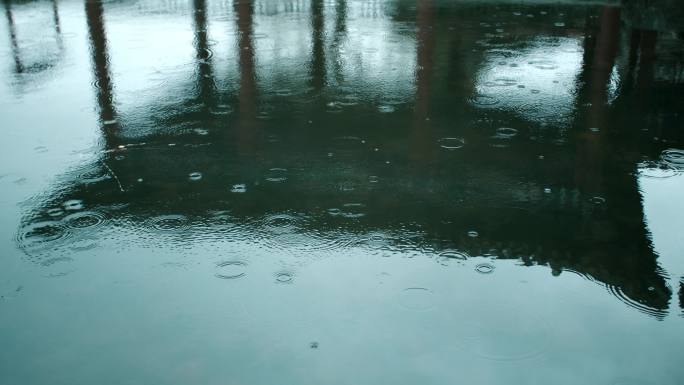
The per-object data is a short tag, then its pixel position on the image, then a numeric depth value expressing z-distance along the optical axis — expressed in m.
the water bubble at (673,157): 5.09
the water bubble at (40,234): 3.99
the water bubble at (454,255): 3.80
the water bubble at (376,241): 3.93
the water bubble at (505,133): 5.65
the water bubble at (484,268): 3.66
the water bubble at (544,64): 7.88
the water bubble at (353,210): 4.29
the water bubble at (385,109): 6.32
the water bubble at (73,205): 4.43
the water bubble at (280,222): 4.12
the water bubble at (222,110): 6.34
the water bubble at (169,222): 4.16
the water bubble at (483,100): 6.52
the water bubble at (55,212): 4.34
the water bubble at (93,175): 4.87
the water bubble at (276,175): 4.82
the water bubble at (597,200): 4.47
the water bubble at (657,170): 4.87
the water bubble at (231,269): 3.63
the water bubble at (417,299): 3.35
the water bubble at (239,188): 4.65
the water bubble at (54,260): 3.78
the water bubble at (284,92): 6.89
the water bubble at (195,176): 4.86
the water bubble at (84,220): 4.21
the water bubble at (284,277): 3.57
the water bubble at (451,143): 5.41
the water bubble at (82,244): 3.93
